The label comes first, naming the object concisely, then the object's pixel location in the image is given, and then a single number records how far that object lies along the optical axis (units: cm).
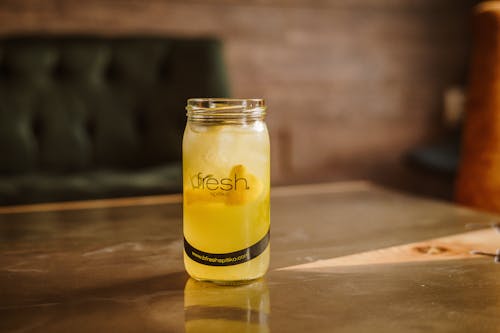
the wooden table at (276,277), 54
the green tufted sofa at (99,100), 207
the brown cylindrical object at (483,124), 135
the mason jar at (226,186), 60
